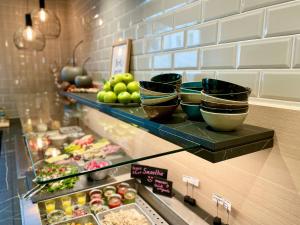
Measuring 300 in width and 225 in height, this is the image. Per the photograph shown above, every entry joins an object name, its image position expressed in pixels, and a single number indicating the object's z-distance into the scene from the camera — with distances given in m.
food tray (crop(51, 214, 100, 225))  1.11
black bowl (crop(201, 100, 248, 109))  0.63
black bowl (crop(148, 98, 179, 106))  0.77
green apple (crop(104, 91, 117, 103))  1.20
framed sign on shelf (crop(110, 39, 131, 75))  1.59
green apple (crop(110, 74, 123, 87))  1.25
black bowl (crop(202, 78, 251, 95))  0.68
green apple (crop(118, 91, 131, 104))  1.16
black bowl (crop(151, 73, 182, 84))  0.94
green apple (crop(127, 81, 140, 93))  1.21
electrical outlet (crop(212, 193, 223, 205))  0.97
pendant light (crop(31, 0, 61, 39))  2.84
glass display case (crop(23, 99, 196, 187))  0.68
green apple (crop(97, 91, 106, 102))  1.24
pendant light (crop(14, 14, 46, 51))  2.90
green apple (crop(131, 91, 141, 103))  1.16
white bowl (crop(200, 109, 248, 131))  0.63
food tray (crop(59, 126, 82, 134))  1.45
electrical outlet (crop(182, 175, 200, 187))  1.09
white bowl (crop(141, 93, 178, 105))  0.77
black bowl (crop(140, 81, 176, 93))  0.78
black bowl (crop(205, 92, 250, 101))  0.64
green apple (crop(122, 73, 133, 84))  1.26
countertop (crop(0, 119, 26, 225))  1.12
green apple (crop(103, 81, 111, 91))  1.28
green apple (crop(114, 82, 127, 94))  1.21
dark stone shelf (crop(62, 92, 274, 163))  0.61
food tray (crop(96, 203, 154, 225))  1.13
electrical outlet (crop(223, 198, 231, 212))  0.93
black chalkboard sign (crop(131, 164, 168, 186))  1.27
